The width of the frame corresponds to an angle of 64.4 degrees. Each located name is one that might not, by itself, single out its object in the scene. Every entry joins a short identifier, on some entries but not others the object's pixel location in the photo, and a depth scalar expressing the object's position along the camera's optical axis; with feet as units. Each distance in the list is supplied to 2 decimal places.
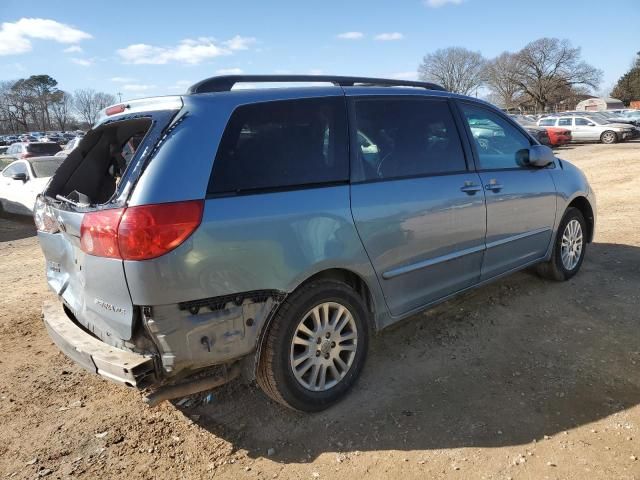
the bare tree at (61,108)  325.21
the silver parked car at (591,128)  88.53
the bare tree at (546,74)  265.54
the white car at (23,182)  35.78
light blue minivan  7.93
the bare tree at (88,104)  346.33
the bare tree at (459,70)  288.10
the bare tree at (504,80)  274.98
